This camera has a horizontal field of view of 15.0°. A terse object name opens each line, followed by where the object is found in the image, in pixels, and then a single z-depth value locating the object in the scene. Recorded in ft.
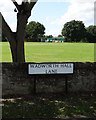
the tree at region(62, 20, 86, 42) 458.05
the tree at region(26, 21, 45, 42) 465.06
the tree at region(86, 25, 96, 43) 437.99
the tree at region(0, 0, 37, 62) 46.09
